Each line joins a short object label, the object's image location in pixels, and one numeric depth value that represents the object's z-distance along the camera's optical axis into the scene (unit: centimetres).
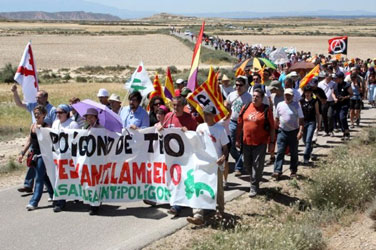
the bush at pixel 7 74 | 3562
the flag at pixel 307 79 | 1254
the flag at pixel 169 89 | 1122
